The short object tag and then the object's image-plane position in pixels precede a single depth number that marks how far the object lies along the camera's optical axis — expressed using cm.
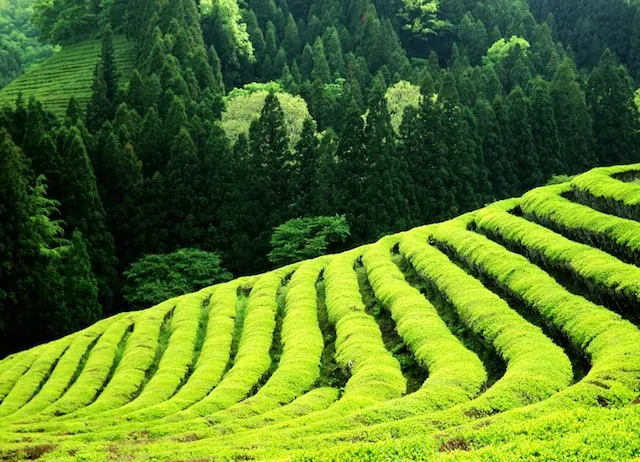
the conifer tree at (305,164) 5397
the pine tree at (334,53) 8650
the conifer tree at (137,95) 6650
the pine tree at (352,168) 5169
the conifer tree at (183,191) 5281
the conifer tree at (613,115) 6288
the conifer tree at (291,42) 9400
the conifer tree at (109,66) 7250
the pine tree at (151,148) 5719
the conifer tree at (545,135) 5975
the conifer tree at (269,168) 5250
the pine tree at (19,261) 3978
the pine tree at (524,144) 5931
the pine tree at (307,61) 8688
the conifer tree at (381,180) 5069
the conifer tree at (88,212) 4794
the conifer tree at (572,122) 6181
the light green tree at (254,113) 6088
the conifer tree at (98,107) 6831
